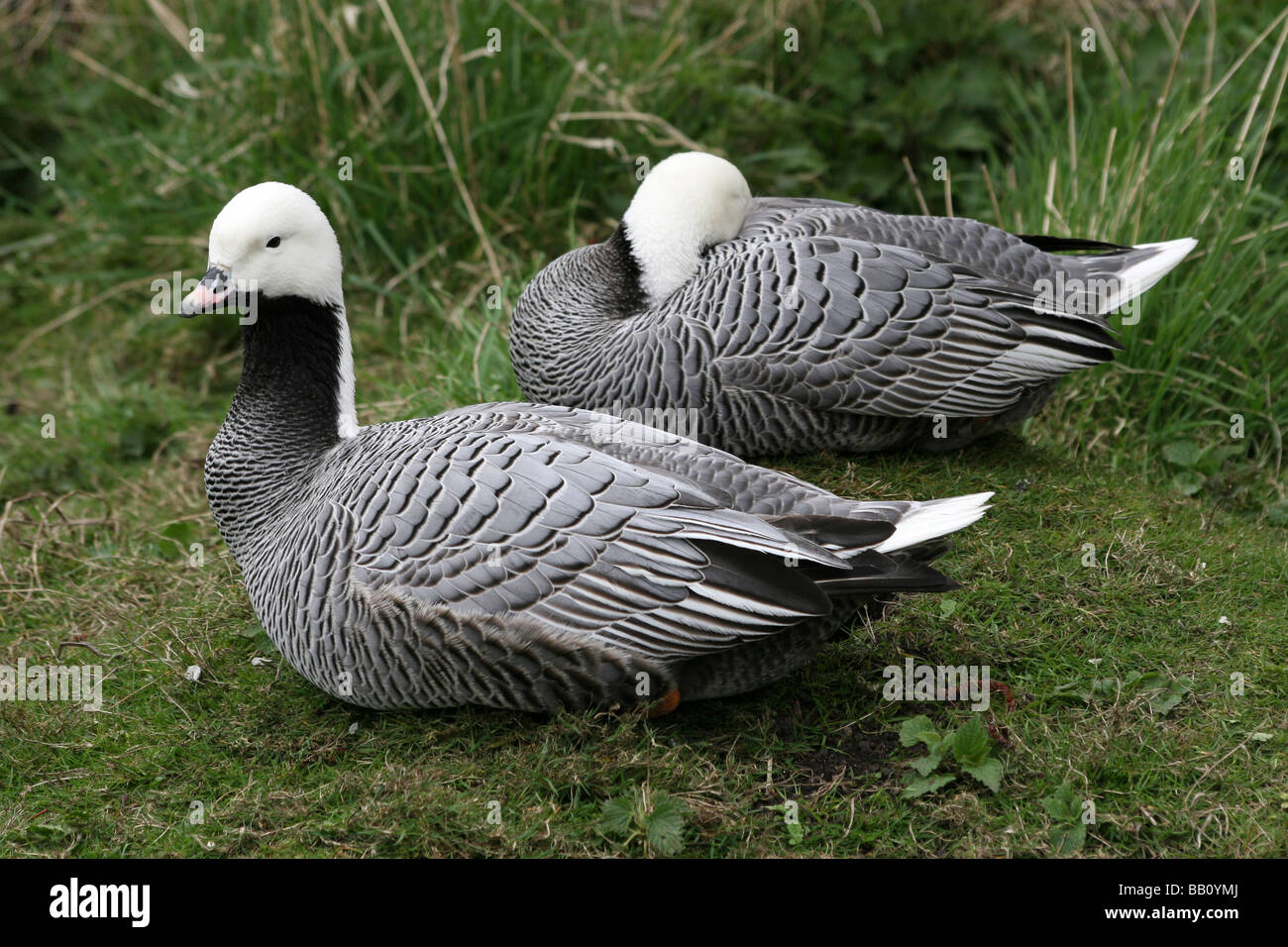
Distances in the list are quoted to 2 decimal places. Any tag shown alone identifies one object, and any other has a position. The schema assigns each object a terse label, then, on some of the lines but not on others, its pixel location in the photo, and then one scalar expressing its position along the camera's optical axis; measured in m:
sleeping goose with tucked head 4.40
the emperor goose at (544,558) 3.14
